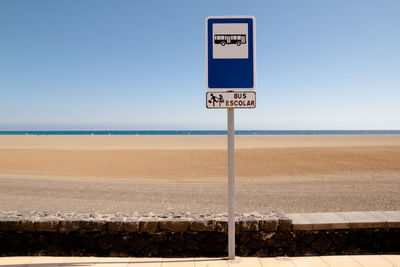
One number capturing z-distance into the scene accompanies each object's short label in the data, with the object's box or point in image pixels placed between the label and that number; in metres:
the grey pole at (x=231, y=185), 3.08
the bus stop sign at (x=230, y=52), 3.04
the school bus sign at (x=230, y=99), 3.01
